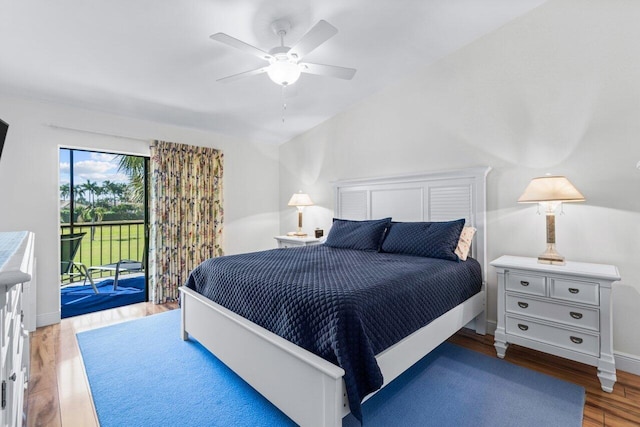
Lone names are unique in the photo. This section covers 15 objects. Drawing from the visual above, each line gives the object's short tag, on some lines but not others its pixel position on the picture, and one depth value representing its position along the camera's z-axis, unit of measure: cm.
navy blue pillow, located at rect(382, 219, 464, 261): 275
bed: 151
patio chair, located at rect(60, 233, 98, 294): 376
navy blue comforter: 152
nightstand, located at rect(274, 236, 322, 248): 432
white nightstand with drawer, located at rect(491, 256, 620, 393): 209
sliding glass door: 493
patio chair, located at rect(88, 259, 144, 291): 448
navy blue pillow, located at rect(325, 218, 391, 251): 327
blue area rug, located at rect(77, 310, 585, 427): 180
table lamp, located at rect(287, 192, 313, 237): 455
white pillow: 282
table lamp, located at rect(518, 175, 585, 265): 231
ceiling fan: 198
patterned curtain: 395
